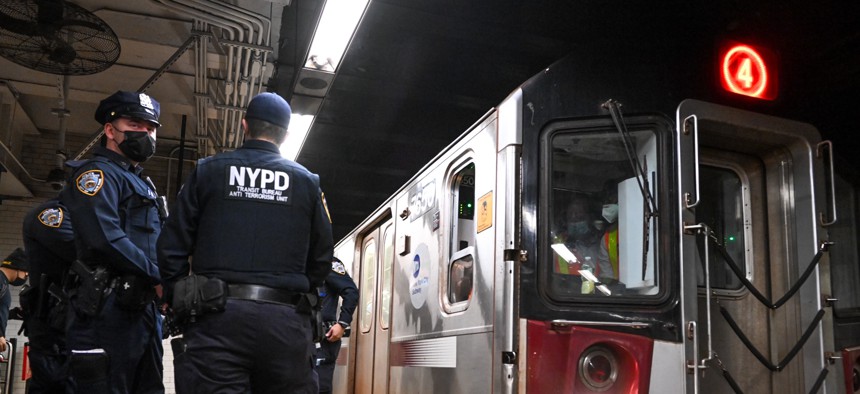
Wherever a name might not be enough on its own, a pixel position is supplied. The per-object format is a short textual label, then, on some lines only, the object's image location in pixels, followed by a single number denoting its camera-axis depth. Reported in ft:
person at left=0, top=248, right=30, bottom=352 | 22.43
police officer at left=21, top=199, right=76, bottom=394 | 12.60
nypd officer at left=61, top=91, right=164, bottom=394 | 10.12
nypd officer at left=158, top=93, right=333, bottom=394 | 9.30
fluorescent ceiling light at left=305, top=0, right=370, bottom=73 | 18.34
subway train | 11.50
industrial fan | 18.07
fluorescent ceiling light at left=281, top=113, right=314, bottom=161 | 27.61
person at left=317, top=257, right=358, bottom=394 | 20.39
